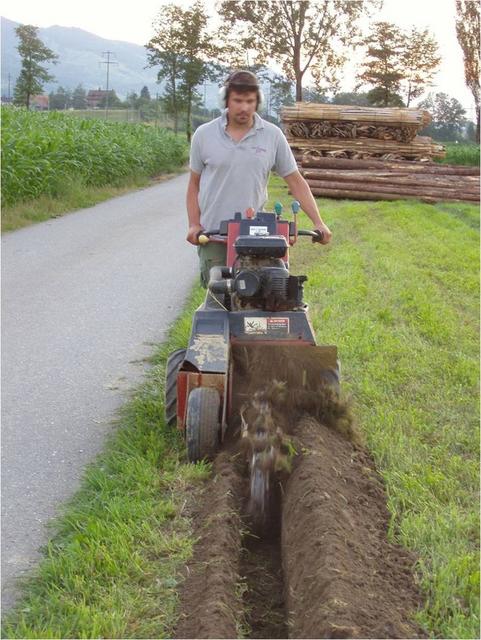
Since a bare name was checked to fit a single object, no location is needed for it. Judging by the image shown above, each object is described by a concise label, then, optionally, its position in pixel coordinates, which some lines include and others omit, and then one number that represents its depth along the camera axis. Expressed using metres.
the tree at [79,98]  80.74
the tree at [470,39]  46.56
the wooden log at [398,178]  19.75
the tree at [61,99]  75.49
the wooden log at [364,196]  19.34
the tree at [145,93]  67.99
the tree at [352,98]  46.93
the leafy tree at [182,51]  33.75
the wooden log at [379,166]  20.45
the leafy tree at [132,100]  58.94
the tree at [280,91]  39.81
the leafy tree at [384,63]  37.56
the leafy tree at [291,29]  31.78
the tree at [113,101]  71.72
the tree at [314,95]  38.94
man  5.12
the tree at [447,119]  58.78
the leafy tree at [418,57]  38.16
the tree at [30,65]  47.41
